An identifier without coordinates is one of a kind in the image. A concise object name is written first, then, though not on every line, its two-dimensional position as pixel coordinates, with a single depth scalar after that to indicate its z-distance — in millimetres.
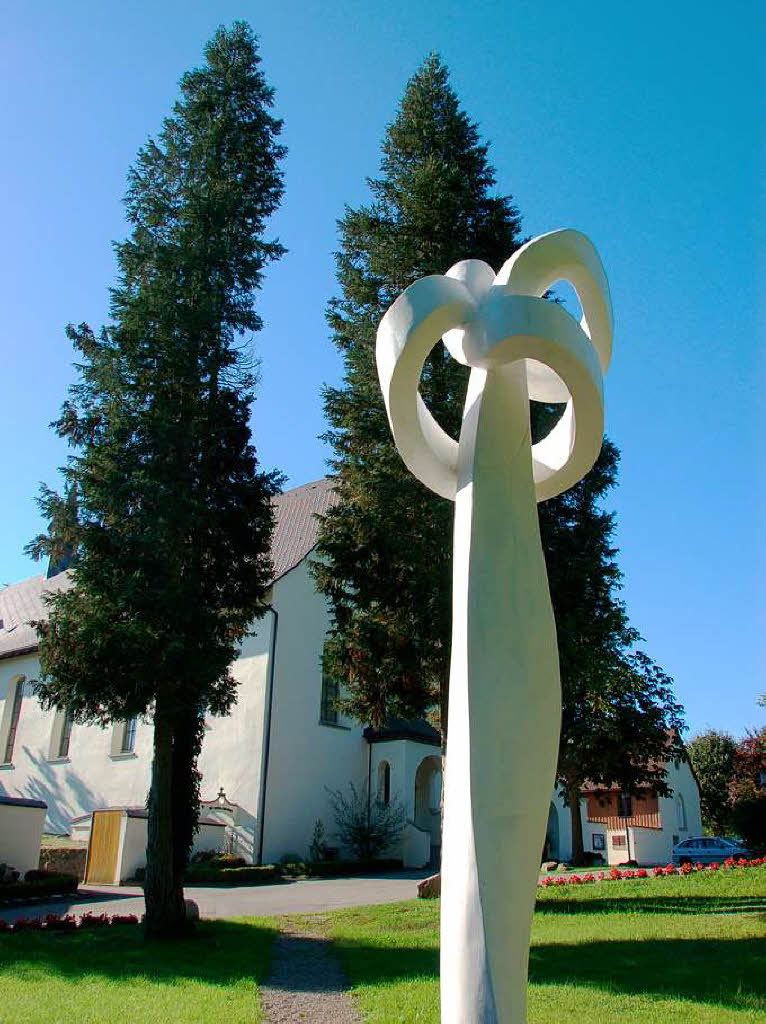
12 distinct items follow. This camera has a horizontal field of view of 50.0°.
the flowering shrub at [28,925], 12430
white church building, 23844
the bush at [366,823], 24281
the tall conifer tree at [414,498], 14094
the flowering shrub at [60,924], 12483
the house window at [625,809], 39262
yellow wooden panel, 20000
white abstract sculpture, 5113
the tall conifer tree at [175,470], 11953
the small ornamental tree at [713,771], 43094
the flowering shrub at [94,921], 12743
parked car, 26016
